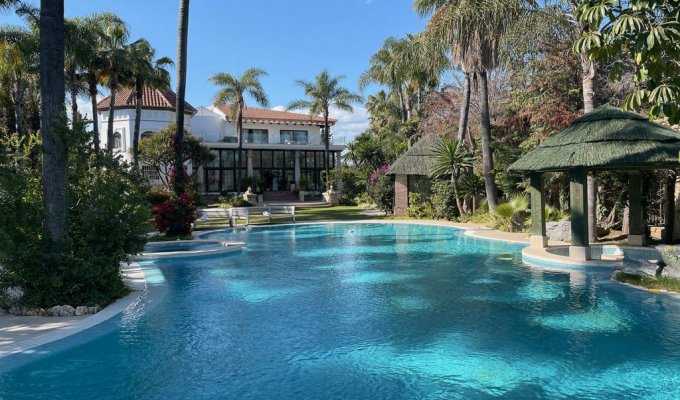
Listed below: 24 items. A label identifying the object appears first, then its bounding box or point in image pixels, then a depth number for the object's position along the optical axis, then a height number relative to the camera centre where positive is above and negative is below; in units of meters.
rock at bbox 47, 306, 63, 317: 8.62 -1.81
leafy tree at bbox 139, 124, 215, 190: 36.75 +3.90
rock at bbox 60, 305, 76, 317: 8.66 -1.82
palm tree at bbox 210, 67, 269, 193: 41.56 +9.40
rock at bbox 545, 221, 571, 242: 16.88 -1.03
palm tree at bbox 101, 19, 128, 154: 28.23 +8.36
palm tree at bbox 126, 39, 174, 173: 29.56 +7.98
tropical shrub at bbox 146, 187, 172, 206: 19.92 +0.24
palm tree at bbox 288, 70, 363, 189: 44.31 +9.19
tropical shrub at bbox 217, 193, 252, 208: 38.62 +0.05
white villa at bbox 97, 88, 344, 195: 49.60 +5.72
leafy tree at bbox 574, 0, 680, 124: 5.50 +1.83
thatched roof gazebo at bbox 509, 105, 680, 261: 12.37 +1.23
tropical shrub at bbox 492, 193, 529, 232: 20.06 -0.50
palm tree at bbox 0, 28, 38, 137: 20.88 +6.22
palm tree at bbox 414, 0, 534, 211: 18.19 +6.28
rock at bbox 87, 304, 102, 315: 8.84 -1.84
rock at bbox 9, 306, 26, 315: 8.67 -1.80
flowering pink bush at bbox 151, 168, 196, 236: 19.34 -0.45
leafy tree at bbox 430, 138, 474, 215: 24.58 +1.95
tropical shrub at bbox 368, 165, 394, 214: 31.36 +0.57
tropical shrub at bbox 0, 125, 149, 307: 8.59 -0.42
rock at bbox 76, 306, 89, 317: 8.73 -1.83
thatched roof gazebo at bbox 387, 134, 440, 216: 29.80 +1.94
